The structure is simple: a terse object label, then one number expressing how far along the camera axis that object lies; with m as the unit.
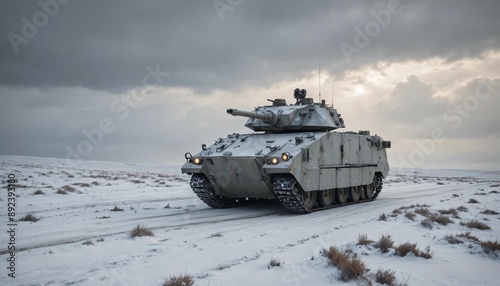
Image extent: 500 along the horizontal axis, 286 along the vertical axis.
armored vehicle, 12.04
